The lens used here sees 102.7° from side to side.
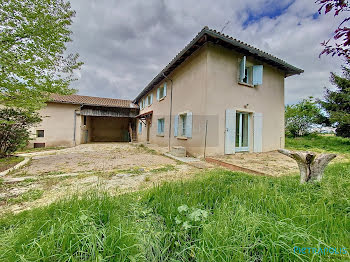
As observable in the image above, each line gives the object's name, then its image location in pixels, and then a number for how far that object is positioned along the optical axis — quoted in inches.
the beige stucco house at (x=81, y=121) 458.6
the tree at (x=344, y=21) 53.6
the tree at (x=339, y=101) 423.9
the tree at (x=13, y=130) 216.2
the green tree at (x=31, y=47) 167.2
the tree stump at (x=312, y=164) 95.5
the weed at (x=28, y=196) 91.9
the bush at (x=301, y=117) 521.3
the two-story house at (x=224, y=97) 250.2
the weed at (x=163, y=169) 168.9
